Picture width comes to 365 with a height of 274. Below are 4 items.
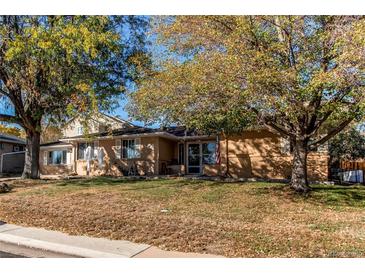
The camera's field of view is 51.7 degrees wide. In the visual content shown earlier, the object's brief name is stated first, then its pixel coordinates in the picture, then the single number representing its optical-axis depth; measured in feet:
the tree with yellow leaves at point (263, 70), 35.06
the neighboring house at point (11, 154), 115.44
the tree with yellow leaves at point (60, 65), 49.37
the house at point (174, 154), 70.64
